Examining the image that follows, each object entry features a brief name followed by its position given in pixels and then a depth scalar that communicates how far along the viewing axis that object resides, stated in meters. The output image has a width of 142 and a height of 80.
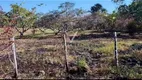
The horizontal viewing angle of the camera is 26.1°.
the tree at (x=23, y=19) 28.30
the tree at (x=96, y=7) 62.45
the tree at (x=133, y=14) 25.60
